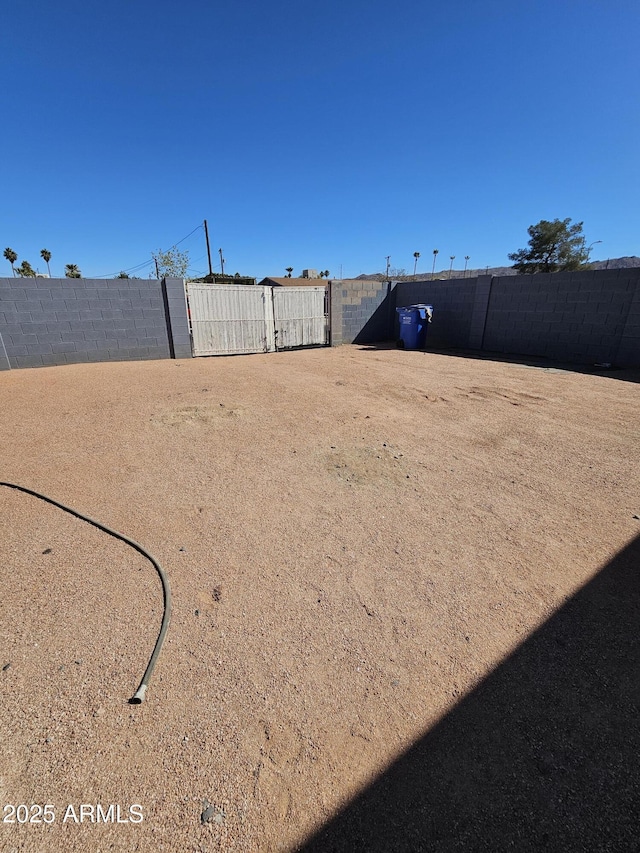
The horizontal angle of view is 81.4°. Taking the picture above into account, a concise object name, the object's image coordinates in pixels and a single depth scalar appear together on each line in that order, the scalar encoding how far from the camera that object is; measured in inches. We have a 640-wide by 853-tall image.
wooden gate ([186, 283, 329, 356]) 411.2
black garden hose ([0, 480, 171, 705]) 63.5
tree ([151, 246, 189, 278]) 1234.0
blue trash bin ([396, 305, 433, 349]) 465.1
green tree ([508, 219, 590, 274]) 1298.0
